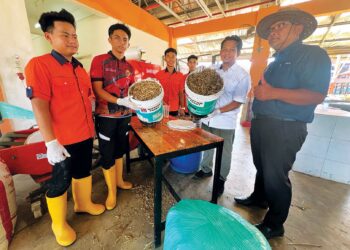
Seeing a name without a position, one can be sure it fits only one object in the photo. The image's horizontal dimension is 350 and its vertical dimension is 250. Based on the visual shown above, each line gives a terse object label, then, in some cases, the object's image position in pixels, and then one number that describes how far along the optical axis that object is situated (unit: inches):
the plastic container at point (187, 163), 84.6
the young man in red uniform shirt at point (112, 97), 54.7
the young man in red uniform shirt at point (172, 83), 101.9
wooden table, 40.5
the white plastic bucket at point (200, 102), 43.4
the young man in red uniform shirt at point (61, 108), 39.0
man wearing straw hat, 39.8
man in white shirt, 60.7
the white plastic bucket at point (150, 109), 45.1
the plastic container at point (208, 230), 24.3
